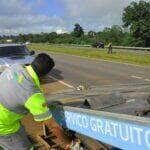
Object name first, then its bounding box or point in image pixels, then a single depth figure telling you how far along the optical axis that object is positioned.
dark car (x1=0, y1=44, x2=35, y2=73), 7.68
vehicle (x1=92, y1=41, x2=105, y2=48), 26.84
